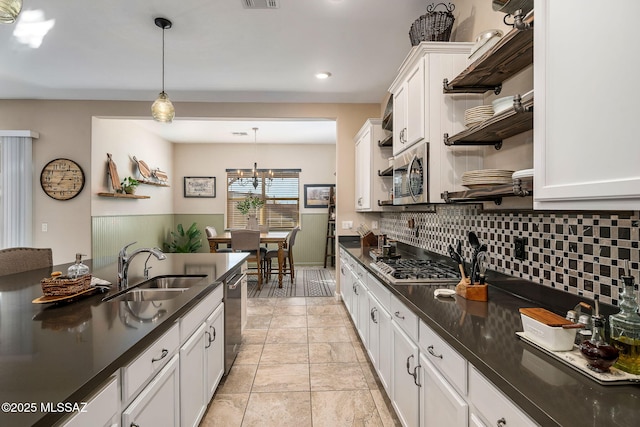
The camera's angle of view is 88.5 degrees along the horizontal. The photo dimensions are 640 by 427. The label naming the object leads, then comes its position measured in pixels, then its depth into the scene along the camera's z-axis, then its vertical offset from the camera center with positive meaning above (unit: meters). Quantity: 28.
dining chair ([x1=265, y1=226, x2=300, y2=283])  5.80 -0.72
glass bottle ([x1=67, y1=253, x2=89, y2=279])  1.57 -0.27
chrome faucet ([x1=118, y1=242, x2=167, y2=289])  1.85 -0.28
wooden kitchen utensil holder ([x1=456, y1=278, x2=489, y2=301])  1.58 -0.38
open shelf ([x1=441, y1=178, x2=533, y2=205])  1.25 +0.09
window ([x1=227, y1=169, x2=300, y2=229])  7.58 +0.44
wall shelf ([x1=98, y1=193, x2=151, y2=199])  4.66 +0.29
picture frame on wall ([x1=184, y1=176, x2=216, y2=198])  7.53 +0.65
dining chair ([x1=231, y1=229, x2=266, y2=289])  5.39 -0.45
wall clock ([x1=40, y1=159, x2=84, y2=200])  4.39 +0.48
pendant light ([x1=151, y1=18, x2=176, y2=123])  2.84 +0.91
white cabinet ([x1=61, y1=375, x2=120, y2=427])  0.80 -0.51
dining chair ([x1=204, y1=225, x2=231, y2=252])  5.64 -0.49
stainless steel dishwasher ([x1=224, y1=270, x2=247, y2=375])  2.42 -0.82
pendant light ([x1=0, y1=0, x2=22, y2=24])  1.52 +0.96
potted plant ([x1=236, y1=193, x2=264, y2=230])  6.88 +0.20
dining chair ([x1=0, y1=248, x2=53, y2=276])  2.30 -0.33
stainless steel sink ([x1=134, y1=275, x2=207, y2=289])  2.09 -0.43
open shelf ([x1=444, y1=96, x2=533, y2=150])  1.29 +0.41
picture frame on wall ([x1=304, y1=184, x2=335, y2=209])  7.59 +0.44
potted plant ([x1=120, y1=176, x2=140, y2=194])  5.15 +0.48
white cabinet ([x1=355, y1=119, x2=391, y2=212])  3.69 +0.55
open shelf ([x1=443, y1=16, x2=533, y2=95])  1.36 +0.72
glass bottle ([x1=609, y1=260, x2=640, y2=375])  0.83 -0.31
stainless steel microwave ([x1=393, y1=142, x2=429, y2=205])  2.06 +0.27
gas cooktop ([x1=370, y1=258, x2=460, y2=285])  1.97 -0.39
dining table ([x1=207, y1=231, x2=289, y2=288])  5.43 -0.48
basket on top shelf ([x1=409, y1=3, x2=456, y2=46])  2.11 +1.22
